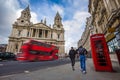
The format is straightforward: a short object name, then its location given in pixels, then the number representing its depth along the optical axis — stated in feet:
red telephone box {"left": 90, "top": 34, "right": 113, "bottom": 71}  19.84
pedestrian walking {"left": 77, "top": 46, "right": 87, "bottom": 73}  20.45
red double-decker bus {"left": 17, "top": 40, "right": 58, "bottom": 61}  53.47
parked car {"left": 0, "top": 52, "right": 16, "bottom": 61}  66.72
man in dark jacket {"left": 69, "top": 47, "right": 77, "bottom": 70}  25.06
